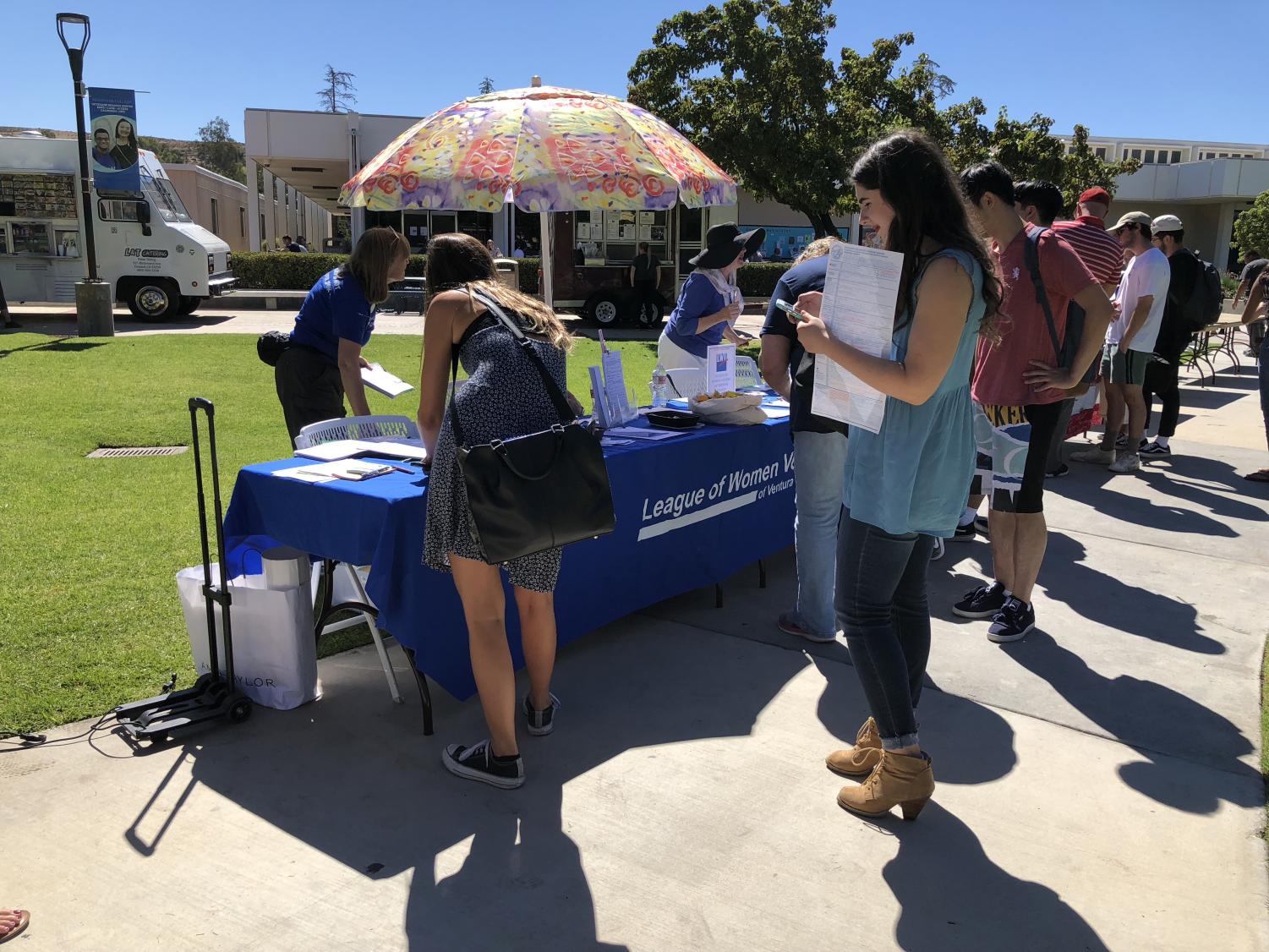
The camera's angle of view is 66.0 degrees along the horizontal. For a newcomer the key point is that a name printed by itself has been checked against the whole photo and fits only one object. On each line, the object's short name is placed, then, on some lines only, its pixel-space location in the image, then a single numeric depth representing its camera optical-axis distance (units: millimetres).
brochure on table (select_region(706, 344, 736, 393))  4887
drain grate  7762
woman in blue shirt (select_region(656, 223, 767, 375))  5617
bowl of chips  4801
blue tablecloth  3340
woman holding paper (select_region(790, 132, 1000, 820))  2566
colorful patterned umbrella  4805
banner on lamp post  16875
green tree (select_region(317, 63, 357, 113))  83812
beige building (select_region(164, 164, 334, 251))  34812
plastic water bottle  5469
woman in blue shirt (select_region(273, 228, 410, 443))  4641
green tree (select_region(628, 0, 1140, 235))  20250
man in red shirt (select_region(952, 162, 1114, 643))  4051
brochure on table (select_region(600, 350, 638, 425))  4672
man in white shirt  7434
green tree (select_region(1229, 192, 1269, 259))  31688
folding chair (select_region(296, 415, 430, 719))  3748
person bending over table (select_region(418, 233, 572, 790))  2959
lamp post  15141
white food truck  17438
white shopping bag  3547
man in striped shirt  5922
